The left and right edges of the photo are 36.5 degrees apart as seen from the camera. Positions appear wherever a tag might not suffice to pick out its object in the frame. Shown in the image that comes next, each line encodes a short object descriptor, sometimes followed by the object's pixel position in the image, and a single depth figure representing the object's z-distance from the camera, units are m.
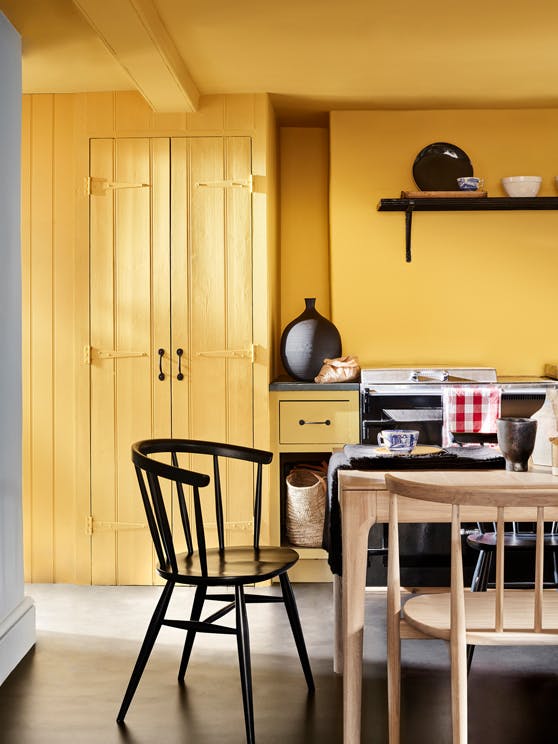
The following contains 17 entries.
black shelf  4.45
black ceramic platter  4.58
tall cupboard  4.21
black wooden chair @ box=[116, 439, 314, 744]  2.51
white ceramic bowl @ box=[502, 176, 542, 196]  4.47
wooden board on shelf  4.45
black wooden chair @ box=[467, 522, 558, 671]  3.03
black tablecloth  2.63
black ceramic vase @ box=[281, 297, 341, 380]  4.30
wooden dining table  2.30
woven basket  4.21
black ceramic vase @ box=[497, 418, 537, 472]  2.45
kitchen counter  4.21
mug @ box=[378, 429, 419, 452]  2.74
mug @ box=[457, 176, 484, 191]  4.45
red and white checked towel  4.02
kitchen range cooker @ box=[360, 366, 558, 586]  4.05
